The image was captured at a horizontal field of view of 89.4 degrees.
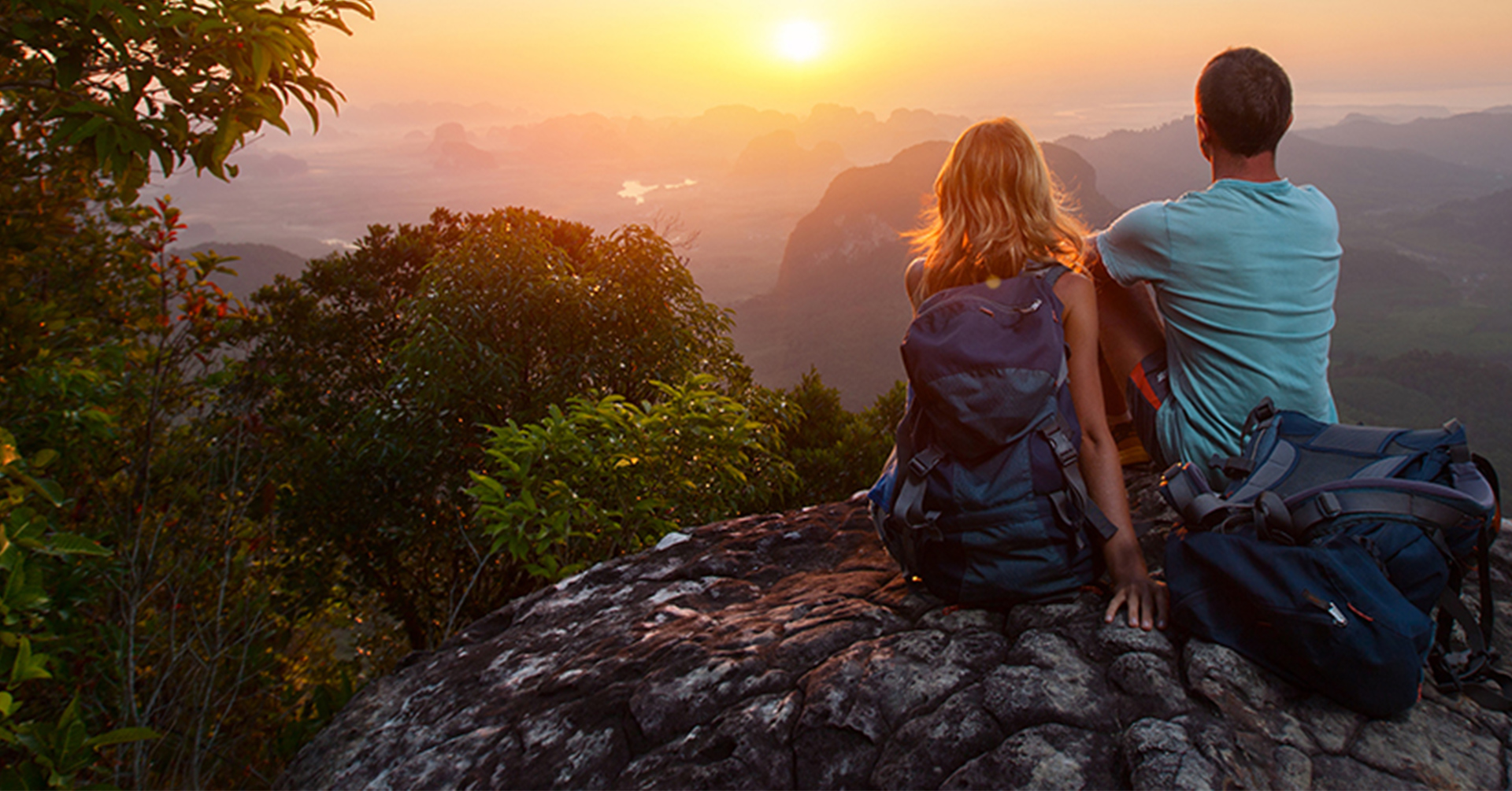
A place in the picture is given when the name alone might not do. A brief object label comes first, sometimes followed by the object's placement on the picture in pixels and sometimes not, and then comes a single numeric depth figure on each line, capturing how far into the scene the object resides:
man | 2.92
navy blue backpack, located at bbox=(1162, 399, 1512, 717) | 2.08
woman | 2.70
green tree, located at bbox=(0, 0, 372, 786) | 3.05
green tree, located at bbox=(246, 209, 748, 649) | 8.66
